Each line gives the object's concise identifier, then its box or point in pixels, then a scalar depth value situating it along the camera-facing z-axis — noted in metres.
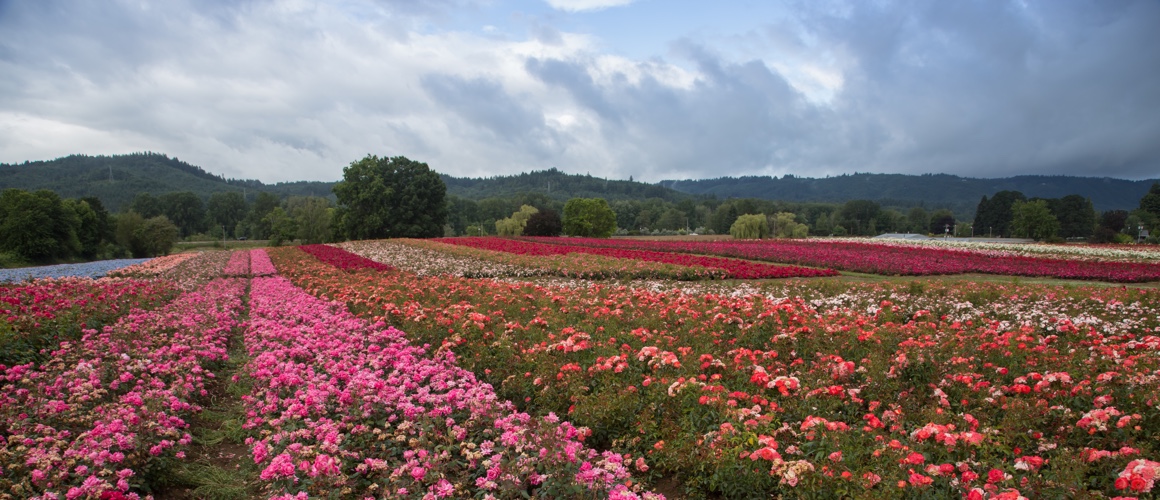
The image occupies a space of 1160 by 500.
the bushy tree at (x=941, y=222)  113.19
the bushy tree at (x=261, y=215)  103.38
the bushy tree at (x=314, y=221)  63.94
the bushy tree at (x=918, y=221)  120.65
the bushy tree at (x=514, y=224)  65.19
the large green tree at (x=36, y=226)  47.31
